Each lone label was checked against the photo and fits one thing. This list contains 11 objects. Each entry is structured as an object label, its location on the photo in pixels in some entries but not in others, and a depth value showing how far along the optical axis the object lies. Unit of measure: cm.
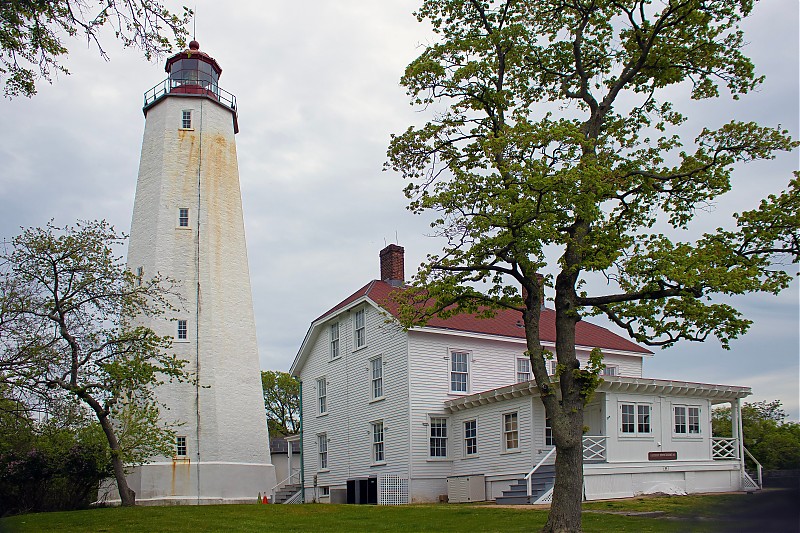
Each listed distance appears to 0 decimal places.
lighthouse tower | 2995
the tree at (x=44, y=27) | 1070
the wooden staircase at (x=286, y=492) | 3406
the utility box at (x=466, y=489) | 2472
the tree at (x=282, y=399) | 6781
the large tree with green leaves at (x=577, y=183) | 1372
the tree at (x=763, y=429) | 2392
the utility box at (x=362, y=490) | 2806
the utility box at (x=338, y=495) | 3011
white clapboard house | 2292
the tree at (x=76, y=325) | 1833
